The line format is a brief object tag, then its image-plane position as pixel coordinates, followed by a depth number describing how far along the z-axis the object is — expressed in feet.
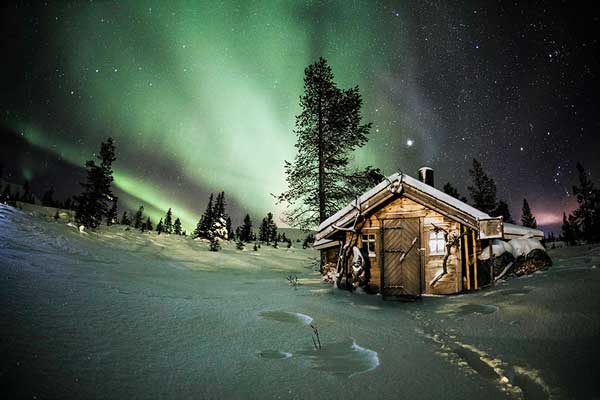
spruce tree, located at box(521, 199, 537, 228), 204.92
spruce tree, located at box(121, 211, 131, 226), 311.02
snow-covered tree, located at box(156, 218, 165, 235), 275.08
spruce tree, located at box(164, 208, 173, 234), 279.90
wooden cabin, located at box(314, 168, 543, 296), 29.58
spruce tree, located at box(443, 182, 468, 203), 123.71
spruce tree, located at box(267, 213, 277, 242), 236.43
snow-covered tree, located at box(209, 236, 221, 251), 100.83
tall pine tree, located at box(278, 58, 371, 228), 49.06
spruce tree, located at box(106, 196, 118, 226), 113.09
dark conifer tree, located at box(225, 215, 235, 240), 223.67
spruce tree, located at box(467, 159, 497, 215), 102.06
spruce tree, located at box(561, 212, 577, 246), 122.60
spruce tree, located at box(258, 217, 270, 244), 234.85
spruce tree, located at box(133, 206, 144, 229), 308.93
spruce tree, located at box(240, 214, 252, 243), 231.71
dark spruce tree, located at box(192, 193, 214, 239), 144.87
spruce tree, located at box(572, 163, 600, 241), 109.79
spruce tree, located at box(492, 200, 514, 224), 172.14
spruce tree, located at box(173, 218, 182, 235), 278.87
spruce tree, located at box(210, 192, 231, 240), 135.33
